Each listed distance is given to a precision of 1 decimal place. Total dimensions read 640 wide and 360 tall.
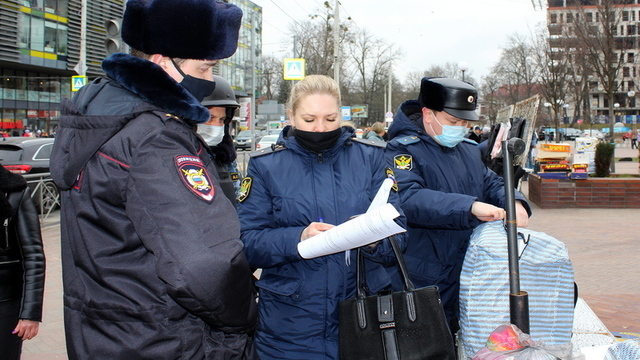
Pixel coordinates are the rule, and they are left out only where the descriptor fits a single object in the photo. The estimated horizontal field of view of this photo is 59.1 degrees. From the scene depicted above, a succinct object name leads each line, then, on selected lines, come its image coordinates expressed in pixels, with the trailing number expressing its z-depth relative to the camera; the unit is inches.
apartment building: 766.5
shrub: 482.3
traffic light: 240.5
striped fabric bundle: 94.4
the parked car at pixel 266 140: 1278.1
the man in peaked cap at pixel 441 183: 109.9
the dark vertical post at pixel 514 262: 76.8
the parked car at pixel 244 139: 1618.2
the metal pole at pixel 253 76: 937.1
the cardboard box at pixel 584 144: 548.0
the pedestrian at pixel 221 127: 148.7
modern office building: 1304.1
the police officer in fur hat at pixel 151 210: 57.0
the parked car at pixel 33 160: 424.5
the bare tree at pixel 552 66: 1066.7
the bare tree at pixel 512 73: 1738.7
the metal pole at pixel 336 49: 927.7
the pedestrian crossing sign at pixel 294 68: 815.1
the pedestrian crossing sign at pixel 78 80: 542.6
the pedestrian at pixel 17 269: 109.7
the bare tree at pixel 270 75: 2517.2
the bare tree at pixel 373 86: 2502.5
